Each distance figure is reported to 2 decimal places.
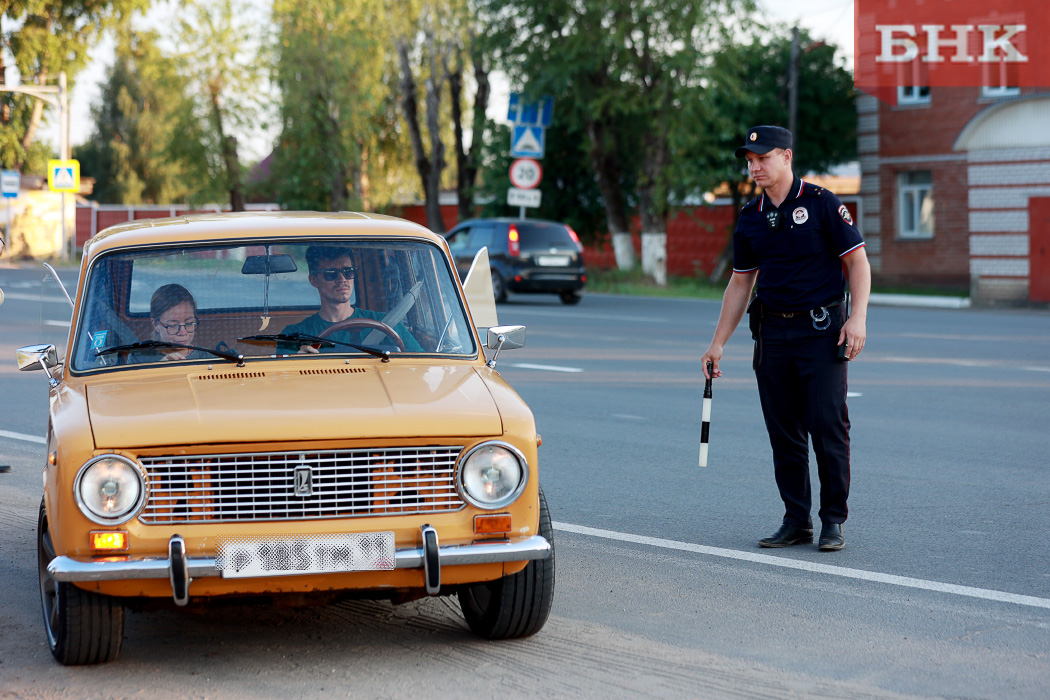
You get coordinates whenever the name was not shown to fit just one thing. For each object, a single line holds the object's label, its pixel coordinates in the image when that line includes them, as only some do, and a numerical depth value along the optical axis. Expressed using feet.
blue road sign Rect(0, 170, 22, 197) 141.49
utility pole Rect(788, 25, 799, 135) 103.04
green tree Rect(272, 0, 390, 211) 135.54
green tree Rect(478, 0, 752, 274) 96.68
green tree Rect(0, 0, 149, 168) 165.07
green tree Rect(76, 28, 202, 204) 259.19
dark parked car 81.25
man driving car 17.22
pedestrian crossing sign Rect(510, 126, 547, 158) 98.68
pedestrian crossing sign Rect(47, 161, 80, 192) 135.33
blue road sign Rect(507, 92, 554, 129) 104.37
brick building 88.84
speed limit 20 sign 94.99
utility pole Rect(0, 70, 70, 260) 142.82
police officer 20.04
